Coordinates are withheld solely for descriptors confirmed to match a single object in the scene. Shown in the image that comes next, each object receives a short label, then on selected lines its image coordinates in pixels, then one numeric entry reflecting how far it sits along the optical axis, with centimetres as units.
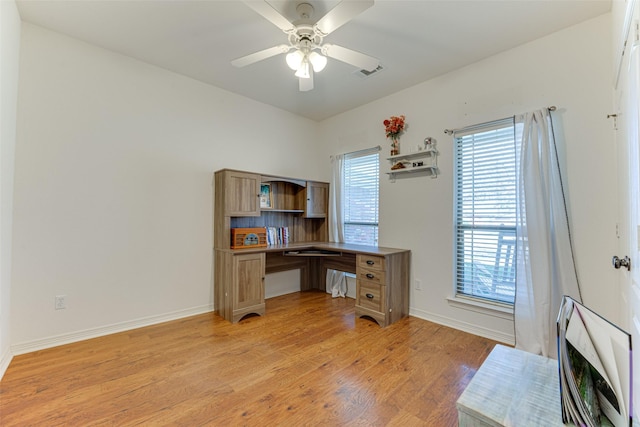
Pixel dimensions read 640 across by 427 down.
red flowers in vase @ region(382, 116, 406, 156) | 351
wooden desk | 309
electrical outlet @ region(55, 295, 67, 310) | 254
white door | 124
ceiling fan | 183
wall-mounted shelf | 319
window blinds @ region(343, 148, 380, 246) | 396
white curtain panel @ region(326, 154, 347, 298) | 430
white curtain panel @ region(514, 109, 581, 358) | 235
